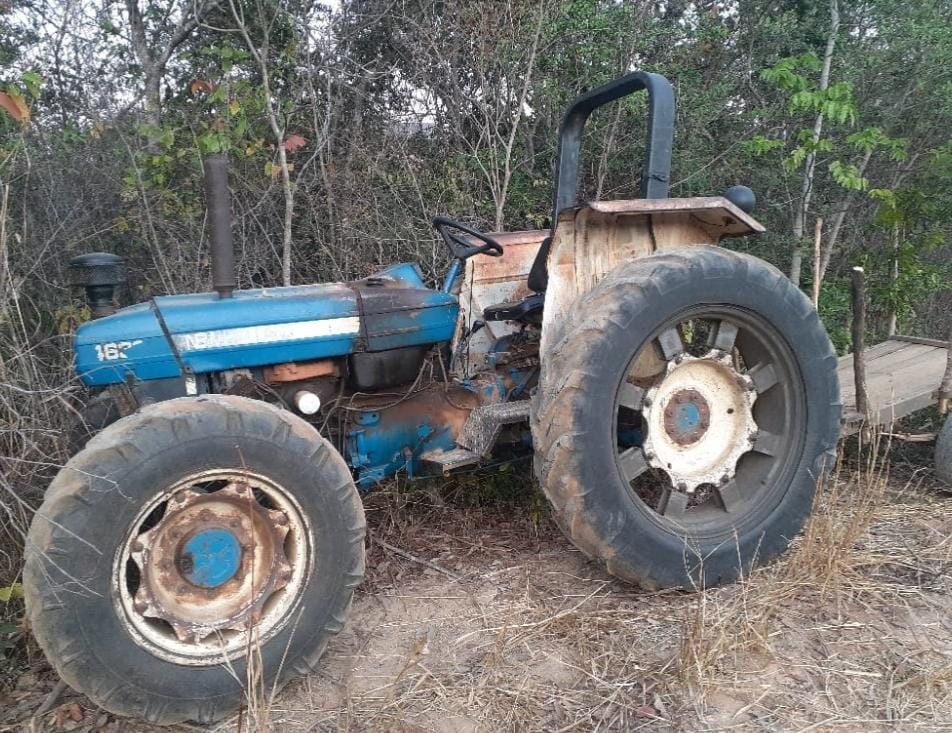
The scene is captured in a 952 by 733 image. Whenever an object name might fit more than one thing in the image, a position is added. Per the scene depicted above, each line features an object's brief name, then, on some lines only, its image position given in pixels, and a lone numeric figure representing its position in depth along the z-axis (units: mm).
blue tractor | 1980
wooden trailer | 3426
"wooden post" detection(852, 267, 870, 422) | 3338
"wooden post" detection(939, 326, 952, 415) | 3484
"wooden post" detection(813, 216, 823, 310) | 4148
